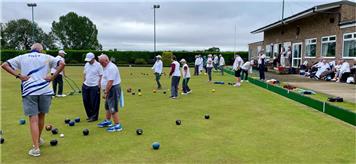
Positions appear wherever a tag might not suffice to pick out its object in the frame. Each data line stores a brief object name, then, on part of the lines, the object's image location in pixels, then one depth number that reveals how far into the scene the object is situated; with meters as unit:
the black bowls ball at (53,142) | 5.84
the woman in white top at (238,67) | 16.99
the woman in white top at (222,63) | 26.74
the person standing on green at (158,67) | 15.47
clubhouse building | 19.52
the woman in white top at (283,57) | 28.40
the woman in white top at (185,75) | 13.41
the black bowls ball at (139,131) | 6.63
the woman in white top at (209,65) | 19.97
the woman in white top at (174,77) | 12.20
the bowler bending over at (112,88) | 6.77
